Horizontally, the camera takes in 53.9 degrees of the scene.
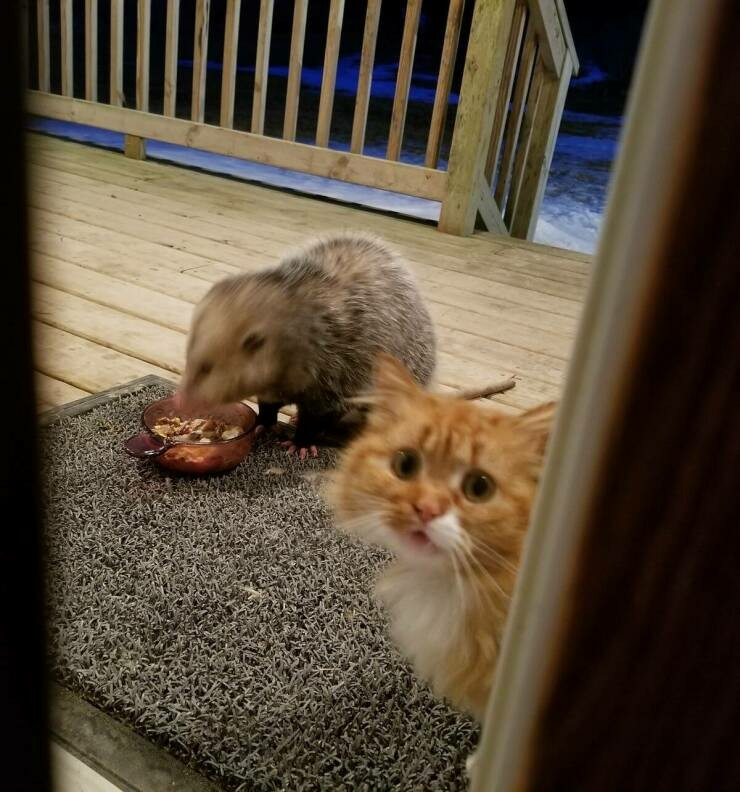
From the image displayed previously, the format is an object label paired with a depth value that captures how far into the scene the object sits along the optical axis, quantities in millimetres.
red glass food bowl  1511
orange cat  782
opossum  1501
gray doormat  938
